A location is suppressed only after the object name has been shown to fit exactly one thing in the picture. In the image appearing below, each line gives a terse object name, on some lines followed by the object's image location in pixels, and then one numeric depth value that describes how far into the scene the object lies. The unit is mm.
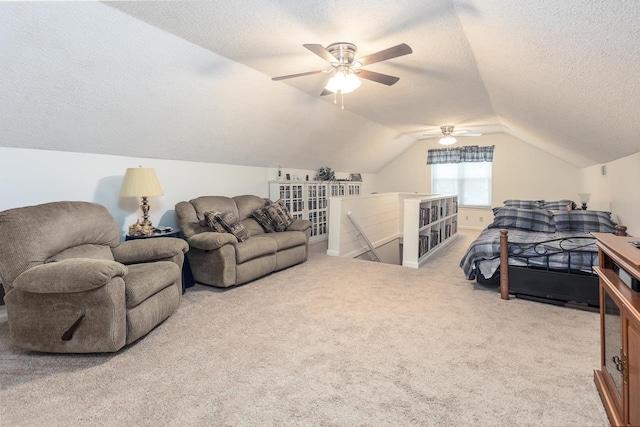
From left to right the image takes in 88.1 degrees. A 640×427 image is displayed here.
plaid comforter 2918
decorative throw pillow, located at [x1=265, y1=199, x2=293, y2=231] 4430
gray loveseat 3369
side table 3343
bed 2869
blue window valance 7406
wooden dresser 1182
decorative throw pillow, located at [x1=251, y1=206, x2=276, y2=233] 4445
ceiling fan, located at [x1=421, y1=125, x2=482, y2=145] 5895
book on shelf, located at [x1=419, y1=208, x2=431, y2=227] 4746
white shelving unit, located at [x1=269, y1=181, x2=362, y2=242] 5562
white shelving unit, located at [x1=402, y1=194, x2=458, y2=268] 4430
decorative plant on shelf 6594
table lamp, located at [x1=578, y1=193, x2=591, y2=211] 4844
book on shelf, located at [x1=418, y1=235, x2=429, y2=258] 4579
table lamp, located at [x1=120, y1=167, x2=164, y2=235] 3299
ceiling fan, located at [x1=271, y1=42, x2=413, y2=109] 2582
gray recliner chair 2025
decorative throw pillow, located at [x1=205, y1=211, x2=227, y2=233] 3699
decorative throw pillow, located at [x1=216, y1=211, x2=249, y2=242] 3729
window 7652
